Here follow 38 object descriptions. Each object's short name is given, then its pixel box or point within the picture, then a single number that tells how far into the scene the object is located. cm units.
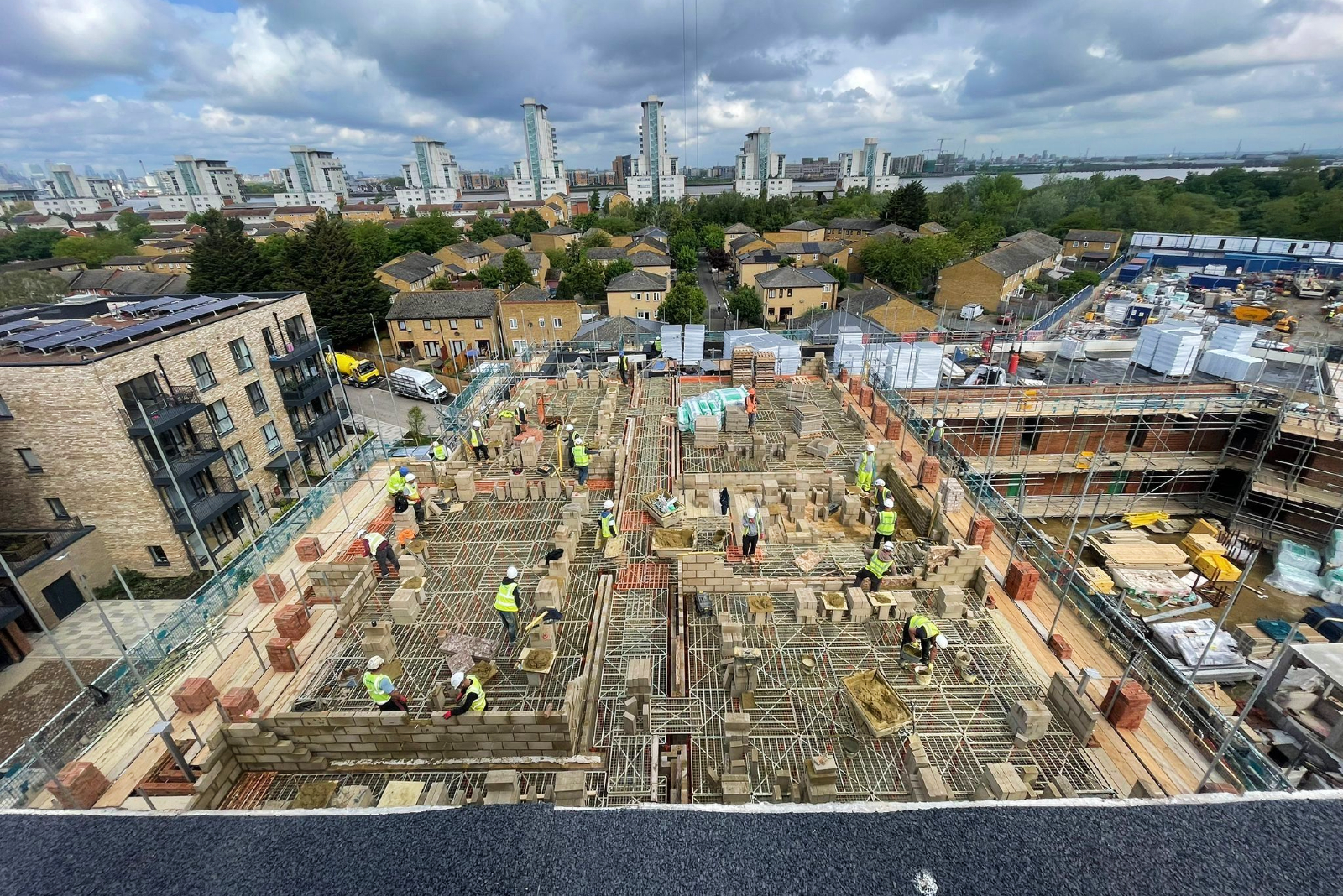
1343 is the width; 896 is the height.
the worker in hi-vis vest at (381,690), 853
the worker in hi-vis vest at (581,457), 1545
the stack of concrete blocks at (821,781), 751
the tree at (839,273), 5303
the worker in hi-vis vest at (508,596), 1002
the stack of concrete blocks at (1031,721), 850
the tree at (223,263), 3722
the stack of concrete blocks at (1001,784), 728
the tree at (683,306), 3898
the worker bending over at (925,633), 945
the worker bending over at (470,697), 856
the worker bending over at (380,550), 1219
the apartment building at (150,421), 1706
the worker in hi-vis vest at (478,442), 1739
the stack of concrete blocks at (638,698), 907
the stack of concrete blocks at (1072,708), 843
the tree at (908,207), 7000
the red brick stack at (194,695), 910
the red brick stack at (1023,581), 1148
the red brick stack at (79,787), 744
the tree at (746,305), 4331
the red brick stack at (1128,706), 860
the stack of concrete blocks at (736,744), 830
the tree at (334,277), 3797
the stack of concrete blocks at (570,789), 715
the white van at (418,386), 3500
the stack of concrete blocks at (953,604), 1106
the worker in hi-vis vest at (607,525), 1269
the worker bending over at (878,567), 1095
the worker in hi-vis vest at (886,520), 1185
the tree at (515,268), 5225
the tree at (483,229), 7194
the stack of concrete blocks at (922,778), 745
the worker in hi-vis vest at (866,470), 1481
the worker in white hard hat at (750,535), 1227
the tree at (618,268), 5159
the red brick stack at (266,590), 1202
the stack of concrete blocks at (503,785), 742
